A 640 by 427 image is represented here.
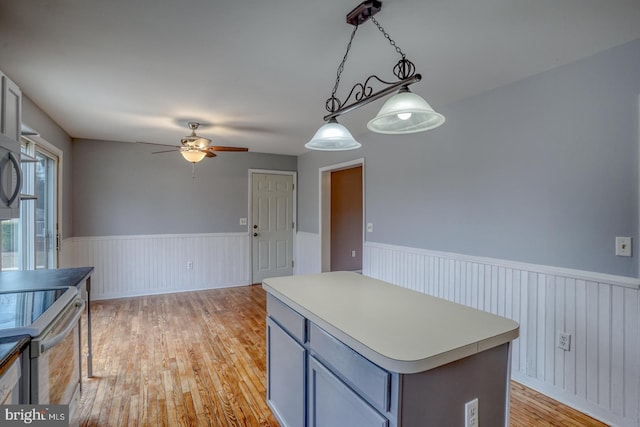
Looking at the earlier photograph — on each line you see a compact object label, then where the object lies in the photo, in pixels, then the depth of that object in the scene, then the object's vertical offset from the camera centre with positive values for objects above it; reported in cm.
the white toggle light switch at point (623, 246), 198 -20
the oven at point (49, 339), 125 -55
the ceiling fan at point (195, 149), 348 +66
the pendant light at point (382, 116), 147 +49
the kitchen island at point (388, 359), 109 -56
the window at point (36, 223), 292 -13
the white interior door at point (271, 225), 577 -24
